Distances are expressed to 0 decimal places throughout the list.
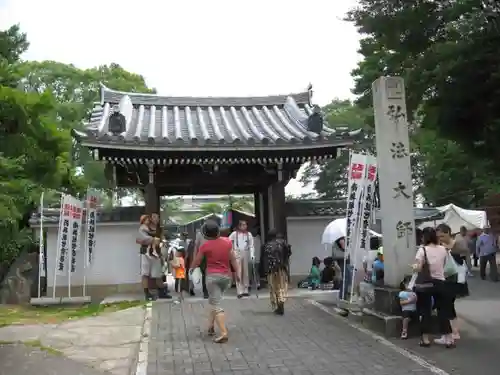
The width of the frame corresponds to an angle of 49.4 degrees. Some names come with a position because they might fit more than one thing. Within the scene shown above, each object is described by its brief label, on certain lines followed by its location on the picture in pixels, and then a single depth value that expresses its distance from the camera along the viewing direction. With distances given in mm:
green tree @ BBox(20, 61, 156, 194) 30438
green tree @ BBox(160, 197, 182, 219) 44919
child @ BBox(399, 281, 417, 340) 7922
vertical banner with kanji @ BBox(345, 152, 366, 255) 11008
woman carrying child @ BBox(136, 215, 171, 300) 13539
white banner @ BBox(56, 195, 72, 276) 14572
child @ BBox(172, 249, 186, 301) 14688
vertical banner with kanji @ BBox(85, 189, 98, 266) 14992
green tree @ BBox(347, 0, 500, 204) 6613
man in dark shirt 10555
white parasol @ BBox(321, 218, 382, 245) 14289
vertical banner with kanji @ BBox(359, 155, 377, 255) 11031
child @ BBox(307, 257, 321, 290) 15047
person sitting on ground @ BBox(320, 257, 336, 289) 14969
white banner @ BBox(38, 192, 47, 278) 15180
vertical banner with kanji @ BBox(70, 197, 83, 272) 14765
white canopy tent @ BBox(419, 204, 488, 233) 26103
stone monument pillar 9078
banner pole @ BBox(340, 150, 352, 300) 11141
